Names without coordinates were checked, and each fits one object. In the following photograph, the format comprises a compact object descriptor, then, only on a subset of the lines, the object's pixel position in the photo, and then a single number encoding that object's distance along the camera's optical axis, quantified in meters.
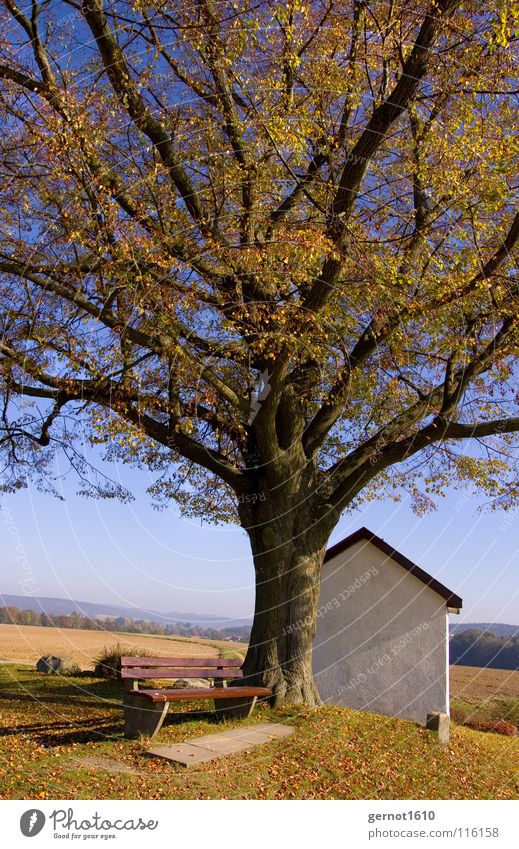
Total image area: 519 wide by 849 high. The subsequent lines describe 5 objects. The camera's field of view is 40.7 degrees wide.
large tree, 10.80
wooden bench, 9.21
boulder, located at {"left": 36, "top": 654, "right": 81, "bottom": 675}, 17.80
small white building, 17.84
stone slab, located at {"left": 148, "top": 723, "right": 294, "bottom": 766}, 8.58
